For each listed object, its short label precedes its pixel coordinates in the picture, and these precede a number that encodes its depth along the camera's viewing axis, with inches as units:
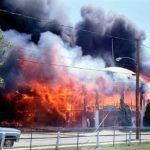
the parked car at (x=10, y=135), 894.2
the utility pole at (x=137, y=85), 1421.0
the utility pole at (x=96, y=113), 2331.4
